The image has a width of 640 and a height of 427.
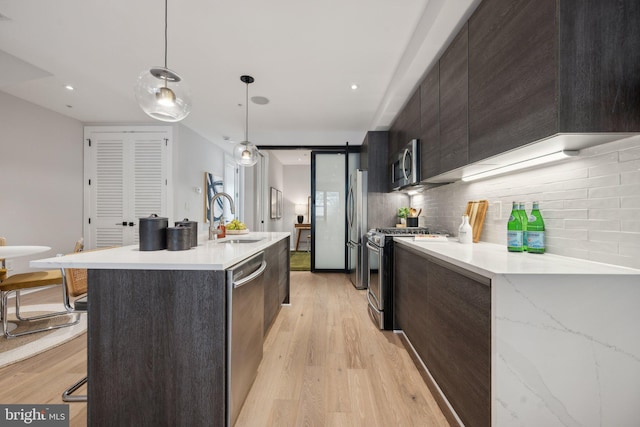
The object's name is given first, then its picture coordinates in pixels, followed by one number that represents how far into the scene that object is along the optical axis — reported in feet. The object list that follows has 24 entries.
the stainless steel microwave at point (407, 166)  8.73
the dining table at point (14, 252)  7.19
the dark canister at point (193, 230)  5.80
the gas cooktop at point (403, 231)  8.81
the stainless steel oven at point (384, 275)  8.55
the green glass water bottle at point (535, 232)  5.03
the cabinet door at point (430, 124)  7.23
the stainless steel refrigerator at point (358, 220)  13.00
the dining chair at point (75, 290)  5.35
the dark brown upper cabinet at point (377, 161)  13.73
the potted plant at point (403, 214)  12.89
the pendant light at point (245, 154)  10.69
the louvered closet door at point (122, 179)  15.08
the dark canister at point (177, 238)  5.20
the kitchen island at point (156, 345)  4.05
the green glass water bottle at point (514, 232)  5.25
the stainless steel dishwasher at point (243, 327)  4.20
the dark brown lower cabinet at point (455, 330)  3.66
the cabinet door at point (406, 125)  8.93
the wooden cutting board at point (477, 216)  6.98
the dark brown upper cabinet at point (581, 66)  3.39
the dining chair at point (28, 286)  7.88
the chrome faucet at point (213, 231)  7.25
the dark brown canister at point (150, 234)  5.17
